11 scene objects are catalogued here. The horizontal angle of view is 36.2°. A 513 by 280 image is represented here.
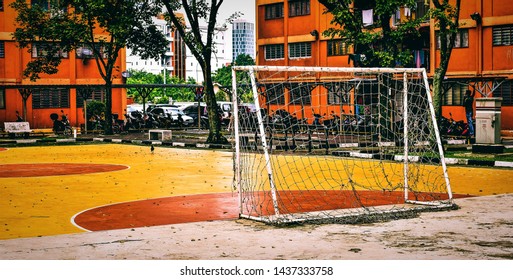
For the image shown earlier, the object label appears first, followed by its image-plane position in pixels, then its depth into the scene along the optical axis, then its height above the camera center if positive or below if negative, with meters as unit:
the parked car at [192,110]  50.04 -0.09
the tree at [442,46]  22.06 +1.72
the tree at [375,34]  23.58 +2.38
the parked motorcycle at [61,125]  37.56 -0.72
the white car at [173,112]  48.51 -0.20
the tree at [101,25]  33.47 +3.67
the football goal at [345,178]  9.73 -1.34
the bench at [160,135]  31.42 -1.05
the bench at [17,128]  33.69 -0.74
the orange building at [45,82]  42.12 +1.61
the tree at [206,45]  27.59 +2.25
